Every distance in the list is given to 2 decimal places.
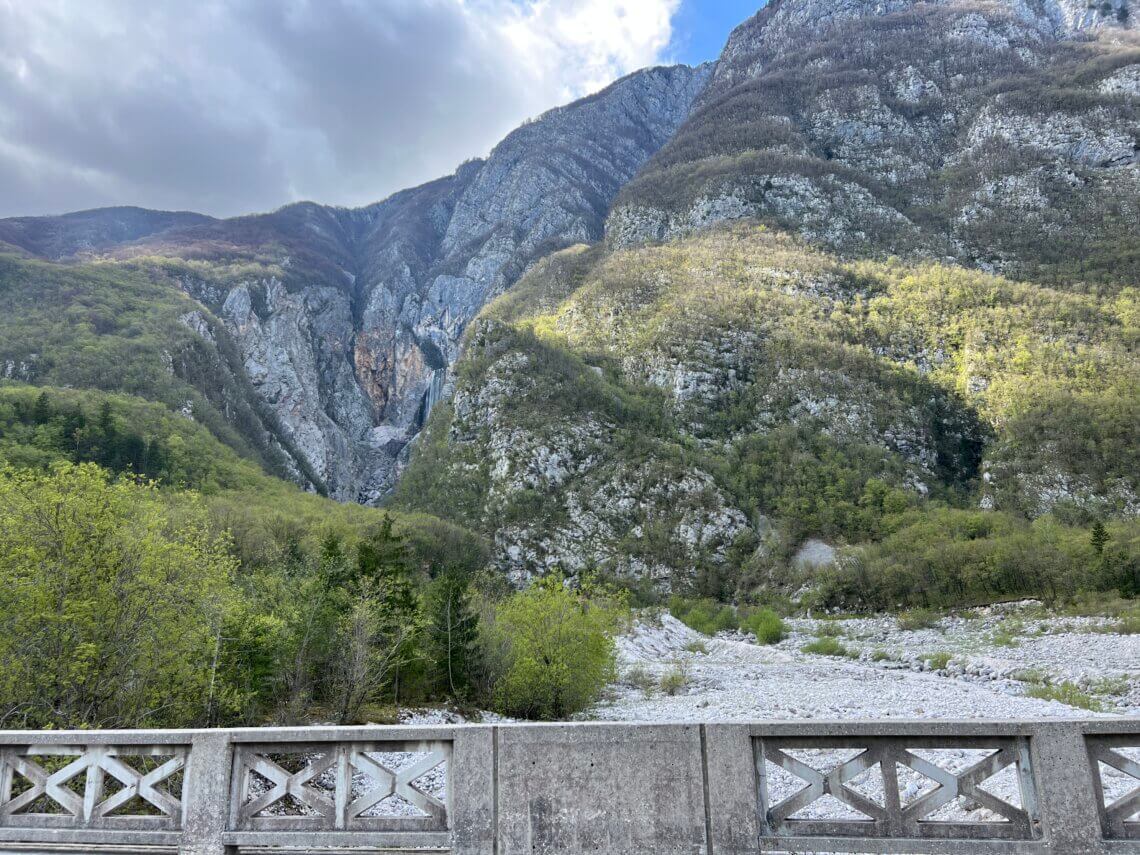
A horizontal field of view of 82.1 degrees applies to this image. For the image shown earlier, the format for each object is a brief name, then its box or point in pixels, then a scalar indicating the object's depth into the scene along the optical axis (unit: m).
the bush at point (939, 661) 45.63
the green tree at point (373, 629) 25.91
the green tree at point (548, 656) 31.05
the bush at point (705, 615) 82.25
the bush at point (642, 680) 42.41
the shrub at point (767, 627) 70.06
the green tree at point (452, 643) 32.66
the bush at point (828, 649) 57.12
